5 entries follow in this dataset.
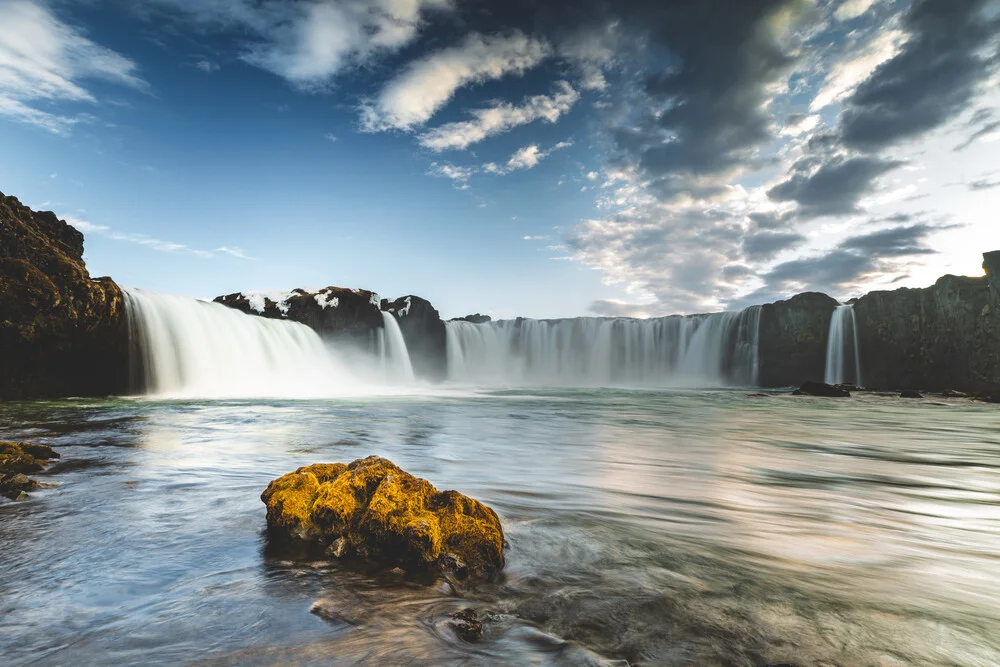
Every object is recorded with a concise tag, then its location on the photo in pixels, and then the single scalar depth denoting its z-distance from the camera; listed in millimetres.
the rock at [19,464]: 5027
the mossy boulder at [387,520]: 3322
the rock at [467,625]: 2443
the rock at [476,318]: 69750
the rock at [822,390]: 31906
